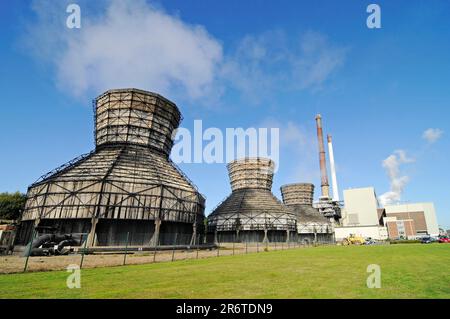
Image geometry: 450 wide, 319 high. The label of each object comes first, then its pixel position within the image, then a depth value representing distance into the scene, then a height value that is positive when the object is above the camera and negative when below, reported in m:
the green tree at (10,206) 60.62 +4.55
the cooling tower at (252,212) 63.53 +4.61
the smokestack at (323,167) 99.38 +25.27
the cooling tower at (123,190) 32.53 +5.11
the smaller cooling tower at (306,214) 81.25 +6.18
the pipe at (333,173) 110.84 +25.98
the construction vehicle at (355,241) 65.62 -1.98
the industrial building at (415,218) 134.39 +9.24
